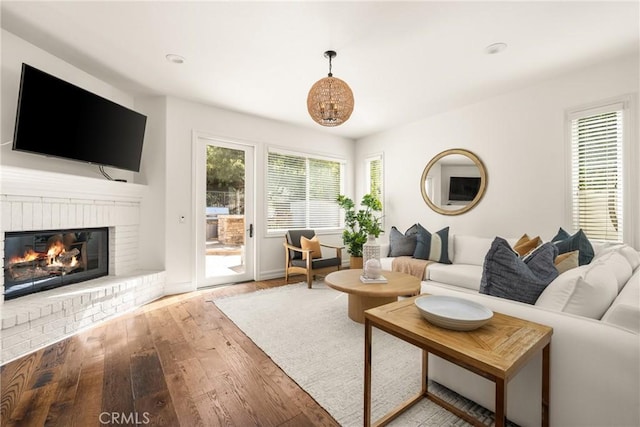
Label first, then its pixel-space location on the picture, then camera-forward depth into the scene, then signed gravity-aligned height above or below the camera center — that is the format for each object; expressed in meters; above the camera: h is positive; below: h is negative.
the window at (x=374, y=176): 5.46 +0.74
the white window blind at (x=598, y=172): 2.91 +0.44
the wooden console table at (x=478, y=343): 0.97 -0.52
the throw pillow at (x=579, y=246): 2.47 -0.30
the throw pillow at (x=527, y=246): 2.87 -0.35
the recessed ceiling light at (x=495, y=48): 2.57 +1.55
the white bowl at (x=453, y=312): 1.19 -0.45
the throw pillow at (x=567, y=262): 1.94 -0.34
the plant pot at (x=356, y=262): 4.75 -0.83
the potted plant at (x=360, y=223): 4.85 -0.19
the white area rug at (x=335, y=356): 1.62 -1.13
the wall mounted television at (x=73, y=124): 2.45 +0.92
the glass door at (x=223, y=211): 4.14 +0.04
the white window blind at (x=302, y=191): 4.88 +0.43
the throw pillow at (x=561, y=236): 2.86 -0.24
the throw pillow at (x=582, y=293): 1.34 -0.40
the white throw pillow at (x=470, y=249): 3.59 -0.47
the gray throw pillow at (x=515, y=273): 1.56 -0.35
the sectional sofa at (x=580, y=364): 1.12 -0.64
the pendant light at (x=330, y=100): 2.48 +1.02
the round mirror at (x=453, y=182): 4.02 +0.48
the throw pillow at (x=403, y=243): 4.11 -0.44
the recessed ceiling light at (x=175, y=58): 2.77 +1.57
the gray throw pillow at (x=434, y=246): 3.80 -0.46
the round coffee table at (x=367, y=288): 2.46 -0.68
